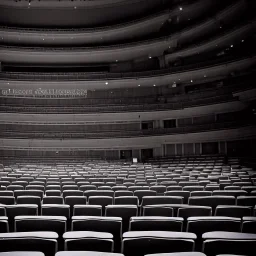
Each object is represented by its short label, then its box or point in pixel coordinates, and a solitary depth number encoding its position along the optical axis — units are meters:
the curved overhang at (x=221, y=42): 25.30
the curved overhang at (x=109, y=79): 29.69
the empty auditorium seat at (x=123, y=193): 7.86
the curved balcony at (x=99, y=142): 29.53
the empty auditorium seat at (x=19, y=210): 5.42
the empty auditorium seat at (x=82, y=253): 2.40
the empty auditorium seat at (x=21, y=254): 2.31
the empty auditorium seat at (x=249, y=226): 4.13
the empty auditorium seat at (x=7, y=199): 6.91
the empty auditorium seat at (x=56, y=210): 5.48
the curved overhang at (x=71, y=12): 33.03
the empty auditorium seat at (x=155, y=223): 4.19
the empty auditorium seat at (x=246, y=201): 6.78
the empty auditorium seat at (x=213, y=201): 6.71
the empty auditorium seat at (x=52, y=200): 6.66
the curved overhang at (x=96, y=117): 30.02
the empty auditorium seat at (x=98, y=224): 4.18
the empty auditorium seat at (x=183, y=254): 2.33
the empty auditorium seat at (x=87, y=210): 5.44
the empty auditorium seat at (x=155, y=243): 3.02
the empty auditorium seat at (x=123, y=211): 5.44
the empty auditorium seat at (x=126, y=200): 6.83
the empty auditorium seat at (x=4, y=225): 4.40
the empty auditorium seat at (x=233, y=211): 5.38
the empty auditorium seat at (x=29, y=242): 3.02
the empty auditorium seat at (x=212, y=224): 4.21
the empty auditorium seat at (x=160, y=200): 6.76
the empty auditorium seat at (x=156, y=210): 5.38
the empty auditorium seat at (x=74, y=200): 6.84
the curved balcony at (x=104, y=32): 30.39
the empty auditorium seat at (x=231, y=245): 2.98
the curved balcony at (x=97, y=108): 30.08
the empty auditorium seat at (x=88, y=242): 3.10
